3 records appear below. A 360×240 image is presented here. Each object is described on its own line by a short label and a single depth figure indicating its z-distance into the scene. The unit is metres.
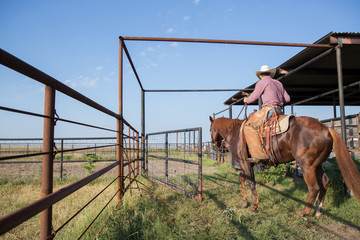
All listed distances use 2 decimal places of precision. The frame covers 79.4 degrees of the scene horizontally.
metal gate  4.89
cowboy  4.52
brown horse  3.59
